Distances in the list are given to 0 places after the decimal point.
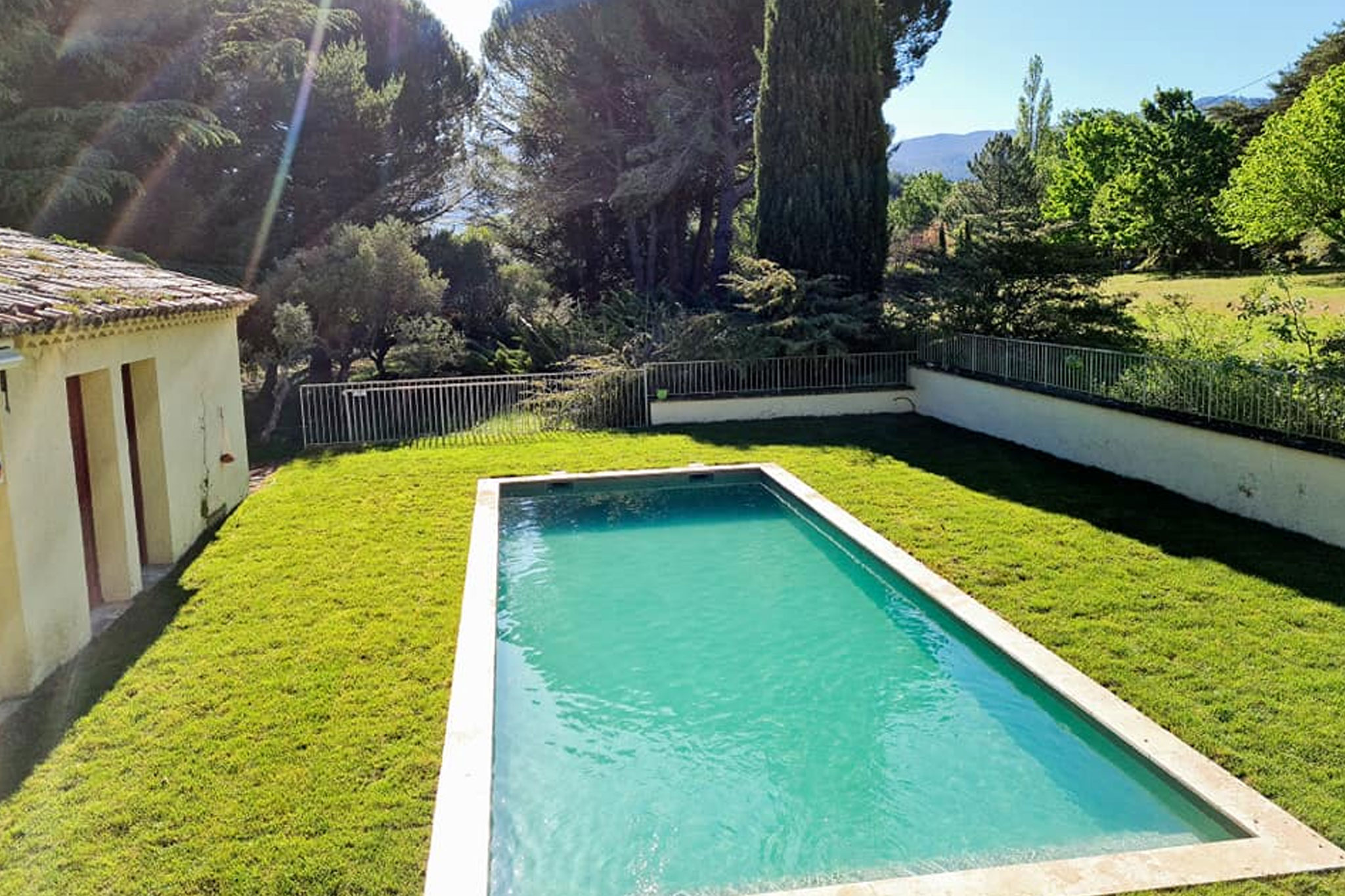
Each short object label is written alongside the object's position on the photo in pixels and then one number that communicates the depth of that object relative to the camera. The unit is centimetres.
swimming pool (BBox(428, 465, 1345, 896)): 478
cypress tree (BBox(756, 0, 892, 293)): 1967
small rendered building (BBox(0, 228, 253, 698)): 651
